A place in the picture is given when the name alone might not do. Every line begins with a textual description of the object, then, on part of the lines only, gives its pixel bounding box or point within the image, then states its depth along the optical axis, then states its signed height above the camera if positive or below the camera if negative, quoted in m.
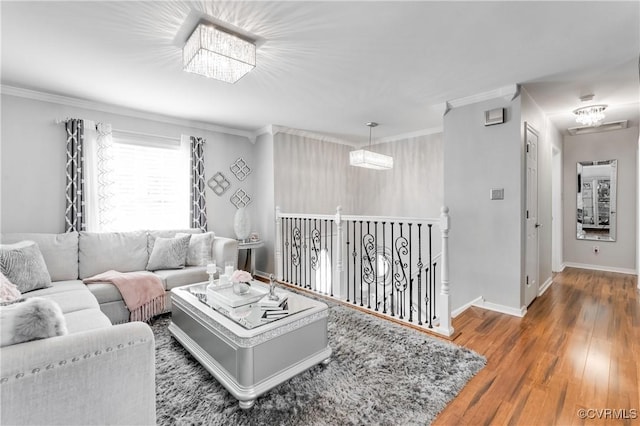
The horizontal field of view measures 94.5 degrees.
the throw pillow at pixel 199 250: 3.70 -0.51
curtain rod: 3.47 +1.04
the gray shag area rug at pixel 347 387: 1.70 -1.18
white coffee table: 1.79 -0.90
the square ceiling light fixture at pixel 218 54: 2.01 +1.12
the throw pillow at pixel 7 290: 2.14 -0.59
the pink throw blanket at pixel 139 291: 2.89 -0.81
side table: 4.49 -0.59
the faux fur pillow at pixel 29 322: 1.02 -0.40
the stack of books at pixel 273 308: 2.02 -0.71
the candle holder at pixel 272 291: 2.26 -0.64
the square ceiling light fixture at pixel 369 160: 4.20 +0.71
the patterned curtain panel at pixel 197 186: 4.43 +0.36
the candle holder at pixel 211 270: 2.67 -0.55
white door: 3.35 -0.12
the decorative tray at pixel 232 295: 2.20 -0.68
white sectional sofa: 0.96 -0.60
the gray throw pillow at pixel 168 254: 3.49 -0.53
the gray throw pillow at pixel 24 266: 2.53 -0.48
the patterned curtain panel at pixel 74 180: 3.48 +0.36
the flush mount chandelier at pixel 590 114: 3.68 +1.16
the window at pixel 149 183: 3.86 +0.38
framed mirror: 5.12 +0.10
